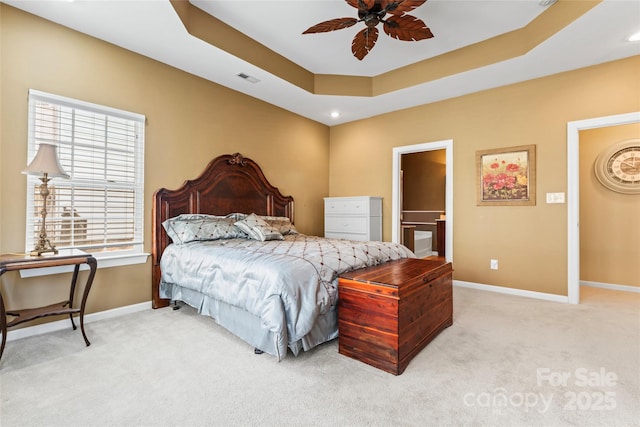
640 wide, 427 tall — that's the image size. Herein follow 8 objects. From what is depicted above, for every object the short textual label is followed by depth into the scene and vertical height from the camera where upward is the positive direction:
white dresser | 4.77 -0.02
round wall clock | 3.96 +0.72
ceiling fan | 2.32 +1.64
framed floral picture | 3.76 +0.56
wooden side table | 2.04 -0.38
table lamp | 2.31 +0.33
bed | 2.02 -0.37
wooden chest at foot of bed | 1.91 -0.68
